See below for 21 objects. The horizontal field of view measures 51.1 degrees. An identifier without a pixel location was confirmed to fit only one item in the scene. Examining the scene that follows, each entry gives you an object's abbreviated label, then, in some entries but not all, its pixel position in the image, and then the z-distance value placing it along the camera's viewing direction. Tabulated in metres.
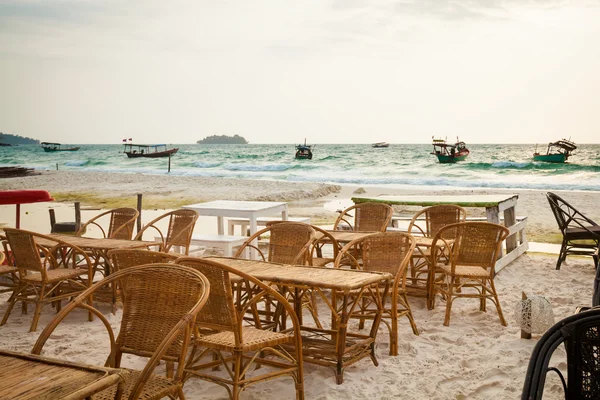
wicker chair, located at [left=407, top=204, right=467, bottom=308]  6.58
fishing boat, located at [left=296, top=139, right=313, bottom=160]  46.53
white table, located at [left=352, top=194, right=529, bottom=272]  7.05
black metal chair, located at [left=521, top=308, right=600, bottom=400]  1.85
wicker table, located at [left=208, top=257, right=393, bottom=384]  3.58
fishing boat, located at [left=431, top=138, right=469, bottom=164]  40.22
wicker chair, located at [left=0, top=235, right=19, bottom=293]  4.85
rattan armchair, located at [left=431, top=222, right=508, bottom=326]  5.16
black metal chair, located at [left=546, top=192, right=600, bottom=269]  7.19
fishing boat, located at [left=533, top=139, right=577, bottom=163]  36.50
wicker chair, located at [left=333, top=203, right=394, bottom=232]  6.71
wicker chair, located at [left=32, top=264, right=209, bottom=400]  2.54
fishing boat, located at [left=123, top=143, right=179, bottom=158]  49.50
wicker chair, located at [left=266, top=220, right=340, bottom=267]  5.09
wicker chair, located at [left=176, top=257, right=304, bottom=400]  3.13
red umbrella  6.76
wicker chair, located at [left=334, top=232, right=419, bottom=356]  4.76
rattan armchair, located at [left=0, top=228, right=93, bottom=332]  5.00
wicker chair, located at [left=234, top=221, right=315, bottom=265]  4.93
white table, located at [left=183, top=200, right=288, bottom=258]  7.17
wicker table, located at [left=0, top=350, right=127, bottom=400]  1.76
